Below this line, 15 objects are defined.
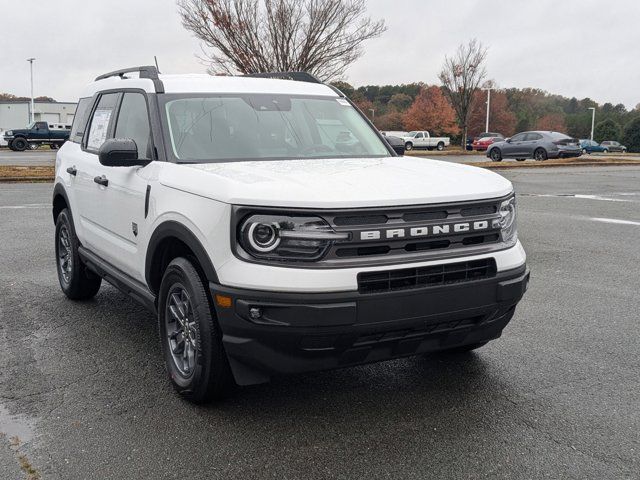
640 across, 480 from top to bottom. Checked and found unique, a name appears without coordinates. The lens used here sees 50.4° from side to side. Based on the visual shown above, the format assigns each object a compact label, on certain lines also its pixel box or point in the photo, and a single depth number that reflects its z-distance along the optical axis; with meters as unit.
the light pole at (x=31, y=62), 74.54
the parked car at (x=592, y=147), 67.25
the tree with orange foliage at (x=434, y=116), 75.19
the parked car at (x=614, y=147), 70.69
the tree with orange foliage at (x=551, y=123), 100.25
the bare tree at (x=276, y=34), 24.92
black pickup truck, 43.72
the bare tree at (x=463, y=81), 40.28
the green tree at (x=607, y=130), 85.44
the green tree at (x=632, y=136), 75.75
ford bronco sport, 3.26
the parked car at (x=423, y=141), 60.50
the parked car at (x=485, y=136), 57.28
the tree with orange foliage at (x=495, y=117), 90.25
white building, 79.69
